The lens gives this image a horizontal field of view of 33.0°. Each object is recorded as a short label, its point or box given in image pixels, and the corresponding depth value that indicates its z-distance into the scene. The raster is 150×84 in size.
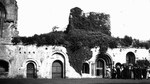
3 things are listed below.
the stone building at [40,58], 28.08
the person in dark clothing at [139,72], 24.39
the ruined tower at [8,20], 28.94
